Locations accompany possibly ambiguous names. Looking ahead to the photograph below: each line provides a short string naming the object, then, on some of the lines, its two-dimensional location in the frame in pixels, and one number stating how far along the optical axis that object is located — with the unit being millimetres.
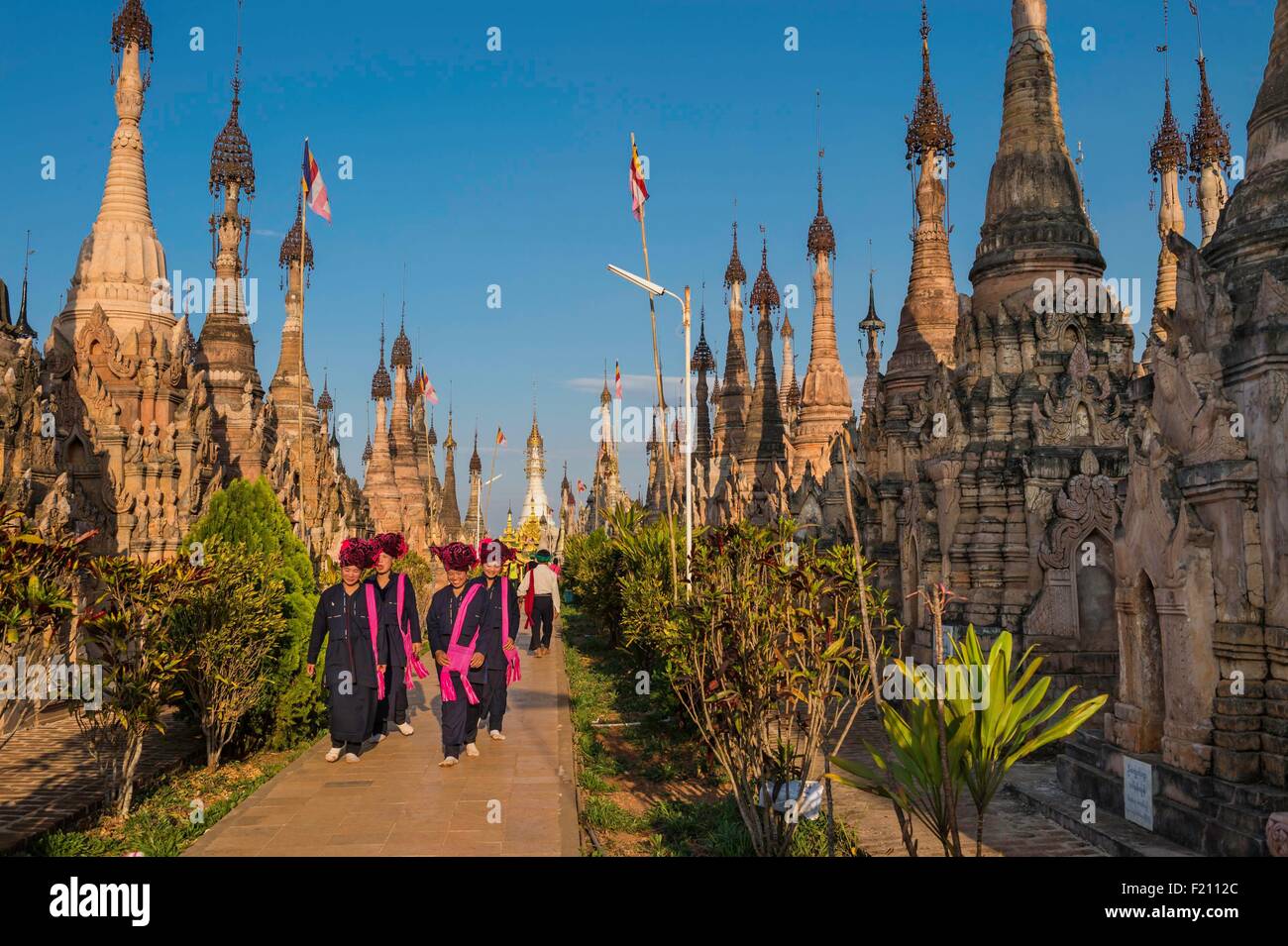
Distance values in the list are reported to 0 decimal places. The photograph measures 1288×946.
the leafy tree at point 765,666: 6914
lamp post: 12125
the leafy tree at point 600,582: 20484
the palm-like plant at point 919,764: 5582
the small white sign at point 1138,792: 7938
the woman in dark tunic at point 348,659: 9961
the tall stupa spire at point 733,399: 40844
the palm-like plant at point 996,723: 5594
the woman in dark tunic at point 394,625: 10430
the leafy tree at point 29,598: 6570
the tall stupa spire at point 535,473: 82812
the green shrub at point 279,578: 10820
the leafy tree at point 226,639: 9578
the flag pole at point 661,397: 9844
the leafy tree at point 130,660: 8375
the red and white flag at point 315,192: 16500
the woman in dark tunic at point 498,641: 10695
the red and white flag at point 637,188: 13690
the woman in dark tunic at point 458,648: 9969
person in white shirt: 19750
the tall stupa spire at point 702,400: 42875
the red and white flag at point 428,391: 45322
